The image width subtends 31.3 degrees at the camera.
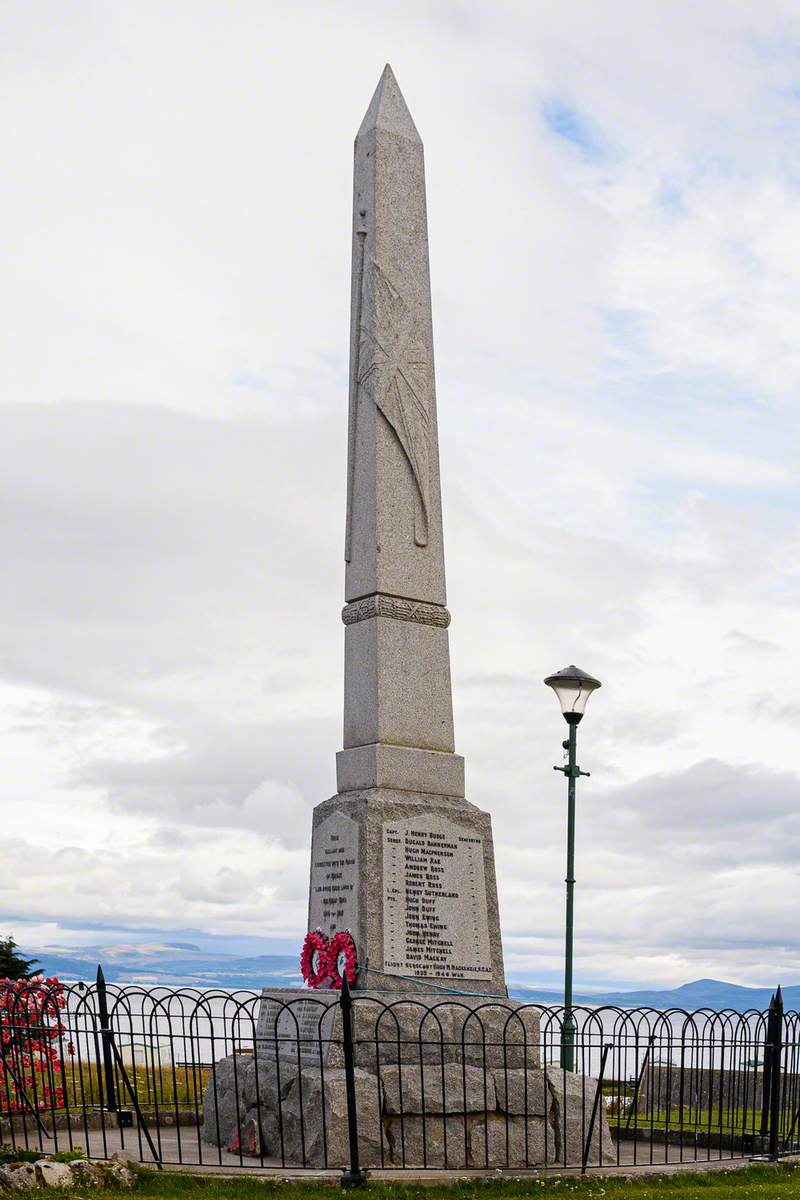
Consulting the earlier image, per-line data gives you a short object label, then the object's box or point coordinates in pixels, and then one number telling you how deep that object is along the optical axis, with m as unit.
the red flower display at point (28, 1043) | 11.02
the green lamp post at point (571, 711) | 14.10
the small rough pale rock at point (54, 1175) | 9.27
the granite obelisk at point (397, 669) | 11.57
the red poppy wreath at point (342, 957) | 11.20
